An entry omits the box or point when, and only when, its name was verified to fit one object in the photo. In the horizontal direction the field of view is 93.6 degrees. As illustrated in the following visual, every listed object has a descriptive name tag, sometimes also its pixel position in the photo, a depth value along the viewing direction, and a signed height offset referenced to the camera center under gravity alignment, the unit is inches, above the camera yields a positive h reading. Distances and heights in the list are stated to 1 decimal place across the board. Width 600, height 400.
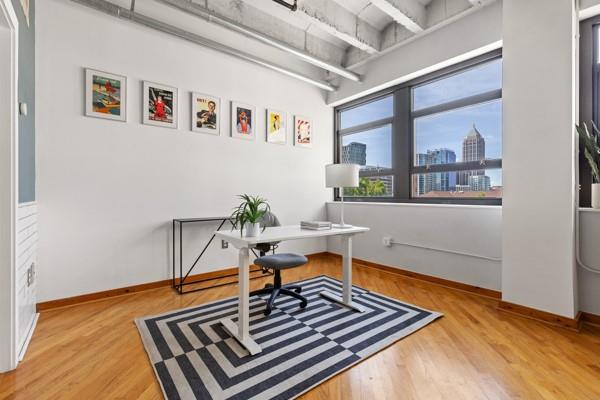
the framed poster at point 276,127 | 161.8 +42.2
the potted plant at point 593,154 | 88.7 +14.1
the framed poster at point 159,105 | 121.7 +41.7
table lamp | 104.0 +8.8
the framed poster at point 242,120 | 147.3 +42.0
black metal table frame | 125.3 -28.3
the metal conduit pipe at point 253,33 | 110.7 +75.3
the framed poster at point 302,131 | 175.0 +42.8
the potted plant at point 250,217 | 82.5 -5.4
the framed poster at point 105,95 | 109.1 +41.5
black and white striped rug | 62.6 -40.8
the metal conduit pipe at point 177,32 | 107.1 +72.9
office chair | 100.0 -24.3
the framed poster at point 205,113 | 134.6 +41.9
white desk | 78.4 -15.4
